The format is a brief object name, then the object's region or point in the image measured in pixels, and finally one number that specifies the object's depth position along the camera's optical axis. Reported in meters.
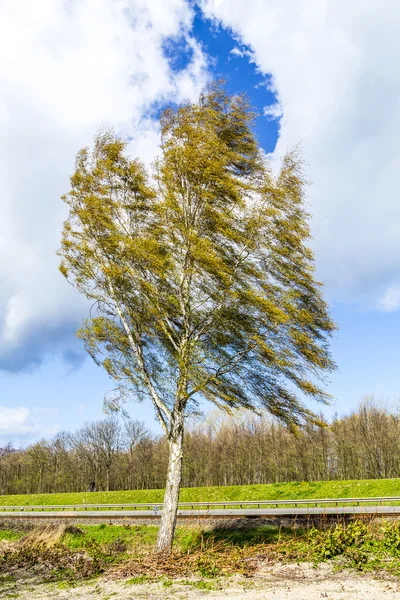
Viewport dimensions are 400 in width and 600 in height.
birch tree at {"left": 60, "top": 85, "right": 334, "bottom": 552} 11.11
